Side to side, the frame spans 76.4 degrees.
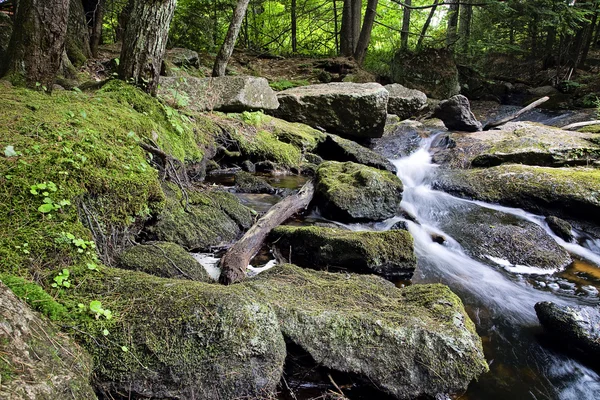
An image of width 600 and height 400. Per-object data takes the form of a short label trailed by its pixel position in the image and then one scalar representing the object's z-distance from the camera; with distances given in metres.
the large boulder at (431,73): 15.17
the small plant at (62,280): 2.25
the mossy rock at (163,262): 3.03
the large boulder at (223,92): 7.32
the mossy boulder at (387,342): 2.55
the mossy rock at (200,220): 4.08
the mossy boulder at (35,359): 1.49
